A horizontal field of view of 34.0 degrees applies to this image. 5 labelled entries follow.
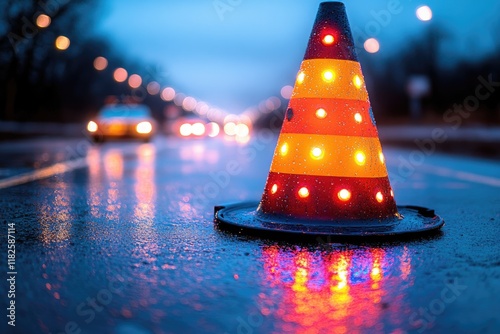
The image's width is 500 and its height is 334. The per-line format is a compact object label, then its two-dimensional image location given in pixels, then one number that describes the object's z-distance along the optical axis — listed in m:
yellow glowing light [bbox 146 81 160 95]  124.24
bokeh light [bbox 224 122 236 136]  133.99
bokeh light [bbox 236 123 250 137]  120.85
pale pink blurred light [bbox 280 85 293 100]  97.34
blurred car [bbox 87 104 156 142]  36.25
